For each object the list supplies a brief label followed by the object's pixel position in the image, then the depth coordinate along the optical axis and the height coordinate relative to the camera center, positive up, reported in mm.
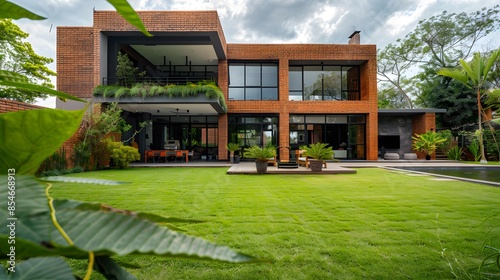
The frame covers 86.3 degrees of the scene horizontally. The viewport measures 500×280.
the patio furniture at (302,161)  11844 -841
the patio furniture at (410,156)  17828 -911
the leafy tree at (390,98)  34259 +5829
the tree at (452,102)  22147 +3482
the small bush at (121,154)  11680 -478
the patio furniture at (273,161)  13036 -894
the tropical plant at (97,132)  10945 +462
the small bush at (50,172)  7960 -911
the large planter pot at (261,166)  10258 -896
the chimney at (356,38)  18547 +7310
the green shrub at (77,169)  10066 -1003
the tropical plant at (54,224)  234 -80
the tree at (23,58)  18766 +6580
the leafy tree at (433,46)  24211 +9833
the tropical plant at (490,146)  16438 -229
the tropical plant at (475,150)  16547 -481
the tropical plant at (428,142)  17172 +23
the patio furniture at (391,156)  18017 -923
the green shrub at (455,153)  17672 -714
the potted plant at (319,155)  10430 -488
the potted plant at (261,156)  10180 -508
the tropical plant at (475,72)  14844 +3973
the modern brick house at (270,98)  16438 +2912
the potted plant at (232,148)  15156 -296
